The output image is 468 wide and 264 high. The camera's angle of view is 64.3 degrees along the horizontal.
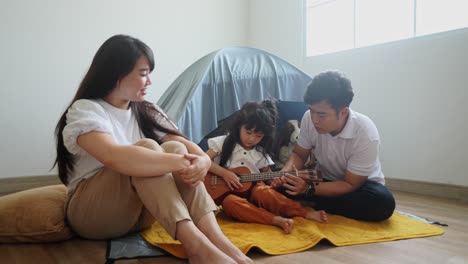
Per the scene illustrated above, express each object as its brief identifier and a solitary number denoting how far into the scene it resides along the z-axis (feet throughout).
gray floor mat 3.33
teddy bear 5.92
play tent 5.96
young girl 4.47
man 4.42
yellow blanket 3.52
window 6.76
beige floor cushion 3.77
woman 2.88
